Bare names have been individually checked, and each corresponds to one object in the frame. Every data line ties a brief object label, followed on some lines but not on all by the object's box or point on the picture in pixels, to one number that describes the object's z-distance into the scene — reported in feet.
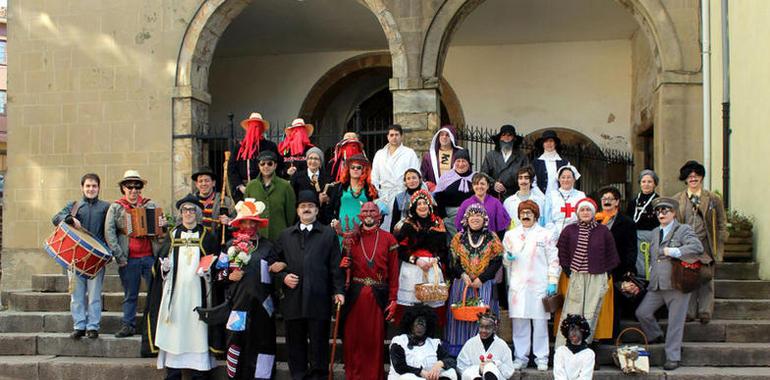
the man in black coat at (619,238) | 21.13
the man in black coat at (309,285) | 20.15
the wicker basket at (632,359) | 19.88
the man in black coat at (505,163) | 24.61
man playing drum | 23.13
